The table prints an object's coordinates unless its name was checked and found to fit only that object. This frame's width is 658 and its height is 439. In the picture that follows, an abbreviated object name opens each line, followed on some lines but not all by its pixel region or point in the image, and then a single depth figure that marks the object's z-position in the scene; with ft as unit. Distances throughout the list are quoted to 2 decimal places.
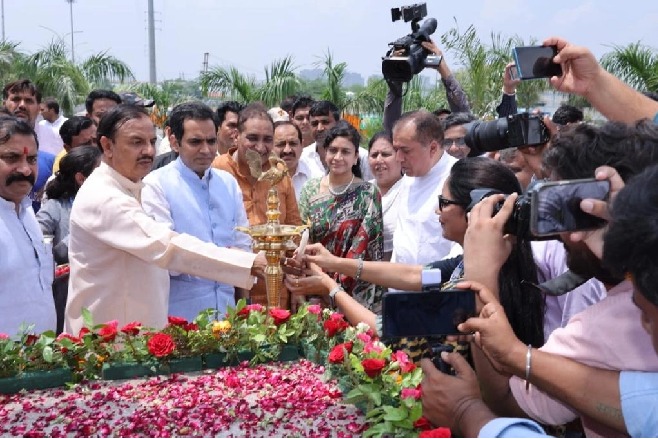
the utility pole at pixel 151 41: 74.79
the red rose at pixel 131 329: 8.95
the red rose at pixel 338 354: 7.88
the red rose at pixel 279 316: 9.39
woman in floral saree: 14.24
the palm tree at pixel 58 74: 58.34
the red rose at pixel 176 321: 9.10
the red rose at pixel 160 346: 8.61
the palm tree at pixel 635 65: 40.95
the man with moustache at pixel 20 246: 10.81
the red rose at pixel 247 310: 9.76
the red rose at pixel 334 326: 8.85
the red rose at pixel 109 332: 8.84
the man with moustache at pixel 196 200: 12.48
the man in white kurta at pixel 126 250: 10.55
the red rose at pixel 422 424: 6.61
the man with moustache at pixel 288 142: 17.67
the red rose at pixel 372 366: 7.27
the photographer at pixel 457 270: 7.15
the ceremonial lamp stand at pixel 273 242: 9.34
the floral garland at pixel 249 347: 7.29
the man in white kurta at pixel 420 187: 13.89
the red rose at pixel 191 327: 9.13
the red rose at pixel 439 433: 5.80
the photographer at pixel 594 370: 4.34
